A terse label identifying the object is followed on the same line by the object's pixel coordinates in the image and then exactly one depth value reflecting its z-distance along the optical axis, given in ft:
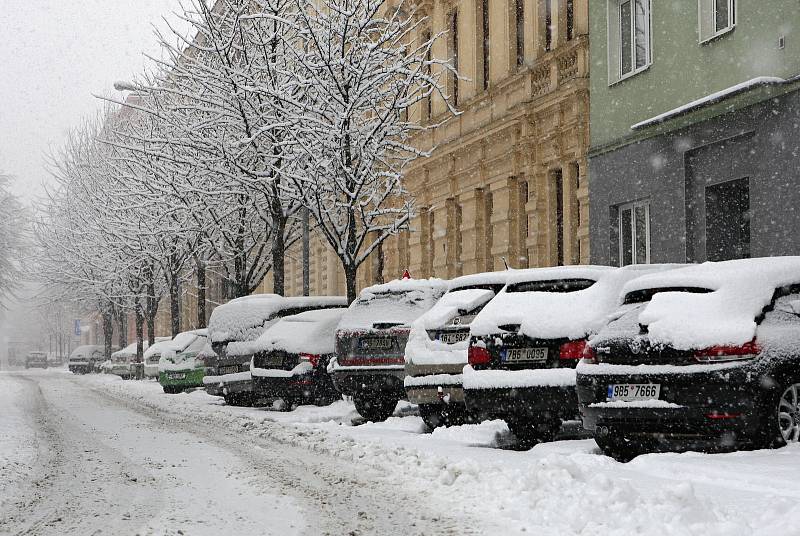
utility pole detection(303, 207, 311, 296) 82.62
